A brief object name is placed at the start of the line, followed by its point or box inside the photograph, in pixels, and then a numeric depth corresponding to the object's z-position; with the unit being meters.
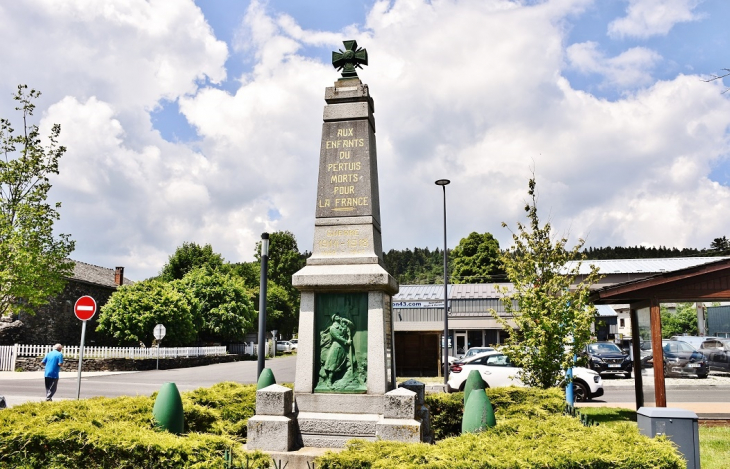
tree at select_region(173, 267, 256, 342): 43.62
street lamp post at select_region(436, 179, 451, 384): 20.80
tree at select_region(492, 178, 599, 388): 11.48
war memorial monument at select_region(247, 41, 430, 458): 7.76
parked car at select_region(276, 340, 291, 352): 61.29
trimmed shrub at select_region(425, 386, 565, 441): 9.72
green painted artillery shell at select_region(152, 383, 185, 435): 7.32
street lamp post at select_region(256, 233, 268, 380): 12.31
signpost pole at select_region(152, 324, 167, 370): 28.65
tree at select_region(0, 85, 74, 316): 16.41
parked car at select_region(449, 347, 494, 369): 26.89
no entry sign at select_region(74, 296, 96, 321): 13.25
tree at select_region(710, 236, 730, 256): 82.56
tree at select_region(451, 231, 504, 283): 58.00
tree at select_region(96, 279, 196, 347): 32.88
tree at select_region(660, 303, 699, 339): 13.85
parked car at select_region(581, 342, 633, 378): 25.40
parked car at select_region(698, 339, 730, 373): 14.20
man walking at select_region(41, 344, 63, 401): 14.41
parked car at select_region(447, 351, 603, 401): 16.69
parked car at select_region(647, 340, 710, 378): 12.76
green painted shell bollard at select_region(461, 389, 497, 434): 7.12
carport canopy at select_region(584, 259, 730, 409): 11.80
